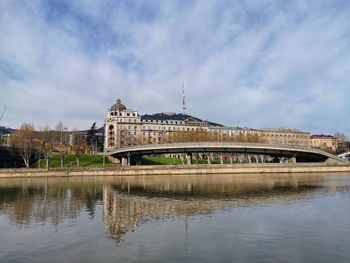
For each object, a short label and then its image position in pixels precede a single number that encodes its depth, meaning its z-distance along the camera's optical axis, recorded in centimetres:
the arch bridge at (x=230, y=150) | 10425
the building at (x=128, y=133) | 18294
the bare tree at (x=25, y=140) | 11581
